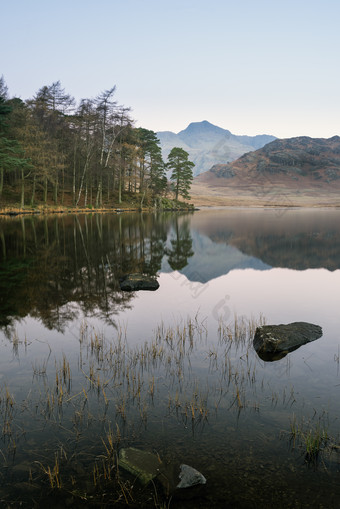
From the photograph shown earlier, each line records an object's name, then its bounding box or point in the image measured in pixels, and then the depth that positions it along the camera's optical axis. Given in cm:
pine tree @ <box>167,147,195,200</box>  8781
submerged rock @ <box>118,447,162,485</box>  455
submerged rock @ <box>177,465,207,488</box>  441
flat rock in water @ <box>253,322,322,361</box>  875
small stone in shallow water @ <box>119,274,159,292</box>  1543
